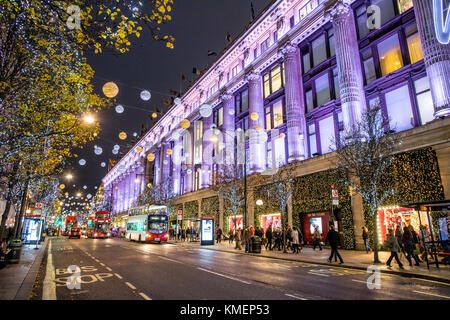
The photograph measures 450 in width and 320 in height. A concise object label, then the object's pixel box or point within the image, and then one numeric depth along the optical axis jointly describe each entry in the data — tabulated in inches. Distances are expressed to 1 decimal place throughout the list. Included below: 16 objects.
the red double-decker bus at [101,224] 1862.7
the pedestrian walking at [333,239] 560.5
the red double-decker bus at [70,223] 2485.2
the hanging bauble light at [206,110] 1684.8
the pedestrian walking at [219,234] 1295.5
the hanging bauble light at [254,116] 1259.4
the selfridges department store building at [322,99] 686.9
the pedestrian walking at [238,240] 979.0
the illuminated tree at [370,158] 597.3
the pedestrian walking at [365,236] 748.6
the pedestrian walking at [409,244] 514.6
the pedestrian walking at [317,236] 878.4
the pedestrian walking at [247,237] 853.8
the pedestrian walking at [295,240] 799.7
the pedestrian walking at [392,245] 507.3
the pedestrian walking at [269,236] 921.5
